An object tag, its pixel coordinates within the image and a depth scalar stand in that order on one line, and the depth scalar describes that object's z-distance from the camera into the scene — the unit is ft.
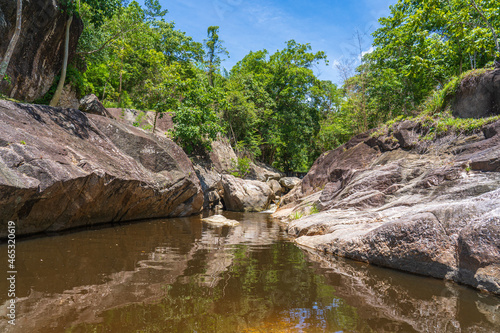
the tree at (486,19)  27.55
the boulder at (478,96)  28.27
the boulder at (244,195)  49.67
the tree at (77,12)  35.55
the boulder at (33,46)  31.17
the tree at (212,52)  97.60
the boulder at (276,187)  67.62
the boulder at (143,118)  56.46
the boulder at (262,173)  69.92
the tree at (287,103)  83.56
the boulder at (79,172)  16.53
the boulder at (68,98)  44.48
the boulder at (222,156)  60.89
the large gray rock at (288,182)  71.16
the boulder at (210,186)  46.88
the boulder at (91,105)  42.22
